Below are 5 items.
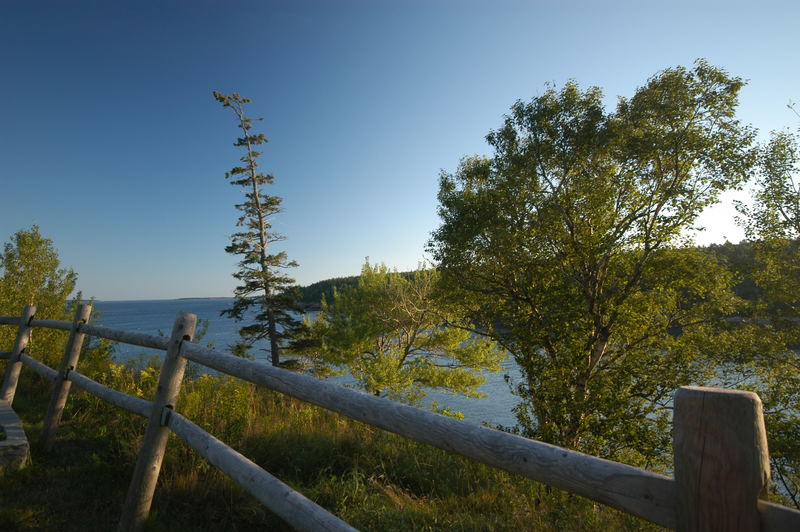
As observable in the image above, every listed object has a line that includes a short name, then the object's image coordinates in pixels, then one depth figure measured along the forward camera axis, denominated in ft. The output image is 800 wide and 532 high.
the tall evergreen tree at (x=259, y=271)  96.68
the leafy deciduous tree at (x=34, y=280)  35.06
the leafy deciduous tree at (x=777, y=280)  41.55
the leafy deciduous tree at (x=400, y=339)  90.27
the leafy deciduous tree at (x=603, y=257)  41.86
